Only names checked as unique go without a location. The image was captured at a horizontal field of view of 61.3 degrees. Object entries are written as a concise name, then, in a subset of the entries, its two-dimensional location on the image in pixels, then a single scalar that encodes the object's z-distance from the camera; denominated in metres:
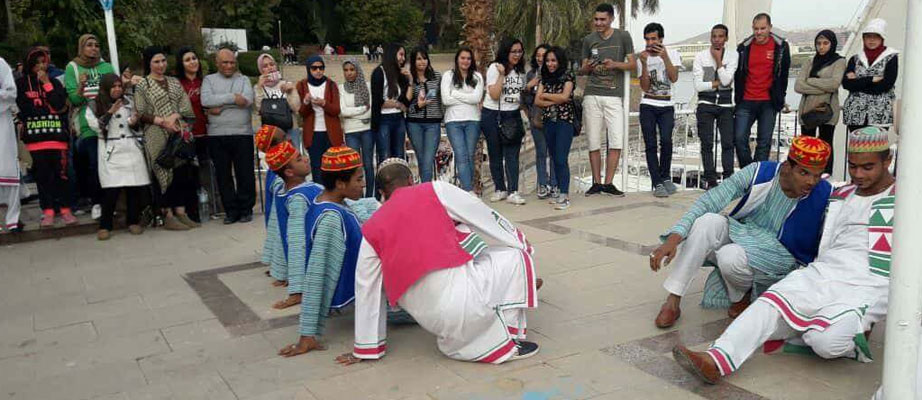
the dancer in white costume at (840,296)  3.58
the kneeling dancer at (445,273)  3.83
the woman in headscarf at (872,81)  7.43
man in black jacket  8.16
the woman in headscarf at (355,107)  8.10
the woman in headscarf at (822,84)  7.85
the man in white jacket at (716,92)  8.40
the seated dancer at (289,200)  4.63
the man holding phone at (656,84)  8.42
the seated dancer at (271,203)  5.53
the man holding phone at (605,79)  8.41
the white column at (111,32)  7.94
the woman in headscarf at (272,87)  7.75
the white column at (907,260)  2.39
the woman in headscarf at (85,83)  7.44
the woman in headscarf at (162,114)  7.47
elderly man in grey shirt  7.74
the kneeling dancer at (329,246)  4.19
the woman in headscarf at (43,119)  7.34
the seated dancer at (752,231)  4.16
